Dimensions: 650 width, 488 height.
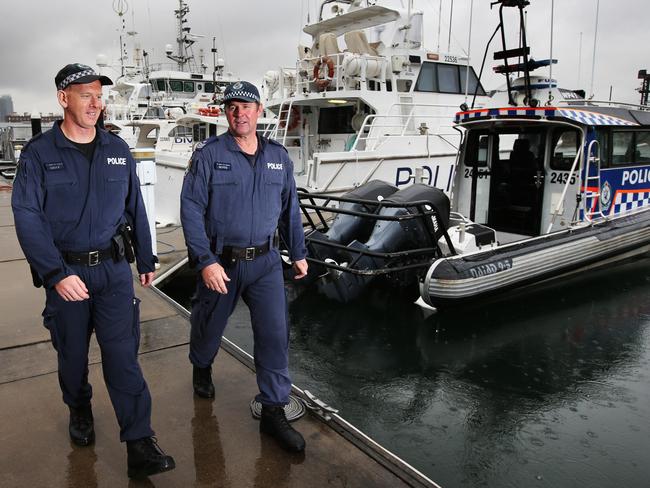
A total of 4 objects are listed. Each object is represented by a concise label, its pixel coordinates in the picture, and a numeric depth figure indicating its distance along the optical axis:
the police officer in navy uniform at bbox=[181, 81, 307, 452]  2.64
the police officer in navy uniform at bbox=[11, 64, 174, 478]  2.15
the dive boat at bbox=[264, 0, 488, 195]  10.91
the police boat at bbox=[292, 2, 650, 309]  5.74
